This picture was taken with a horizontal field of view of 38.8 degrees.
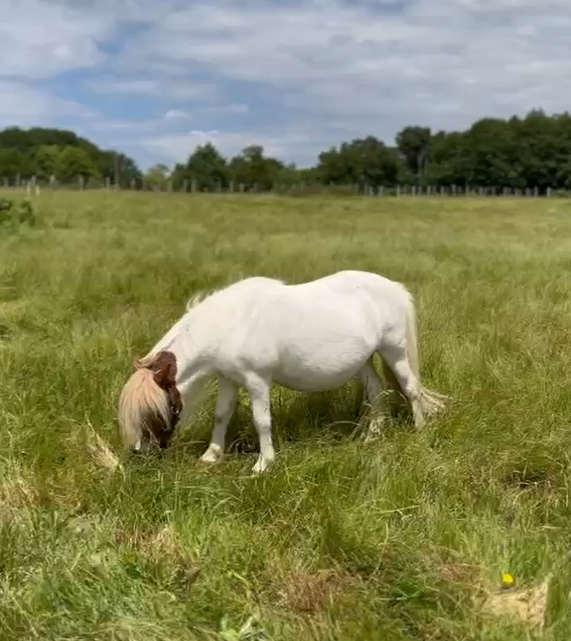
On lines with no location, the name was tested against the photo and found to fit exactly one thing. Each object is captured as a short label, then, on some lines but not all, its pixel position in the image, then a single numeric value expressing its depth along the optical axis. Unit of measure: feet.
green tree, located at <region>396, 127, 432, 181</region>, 450.30
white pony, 14.80
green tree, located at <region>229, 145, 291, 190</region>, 301.43
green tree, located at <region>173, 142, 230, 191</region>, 303.27
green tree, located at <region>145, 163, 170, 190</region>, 343.03
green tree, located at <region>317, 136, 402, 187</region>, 345.72
